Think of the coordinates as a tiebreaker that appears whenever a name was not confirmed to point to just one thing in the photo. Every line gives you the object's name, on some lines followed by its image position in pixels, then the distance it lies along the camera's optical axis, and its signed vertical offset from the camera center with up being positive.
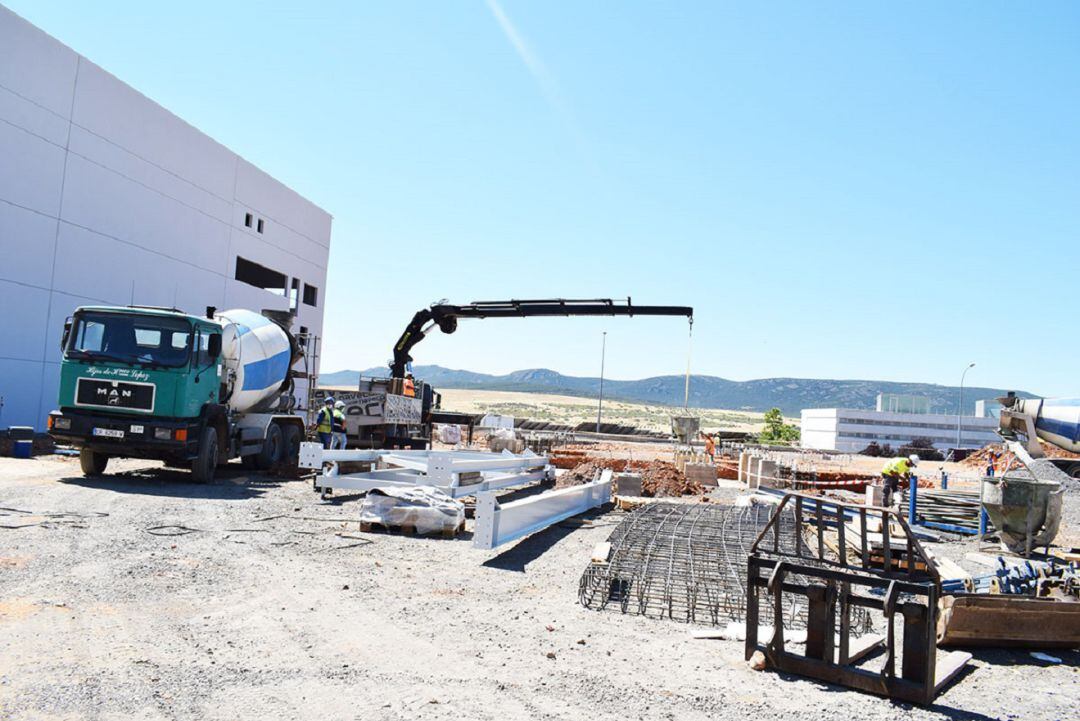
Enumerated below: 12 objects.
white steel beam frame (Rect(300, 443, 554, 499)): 11.32 -1.22
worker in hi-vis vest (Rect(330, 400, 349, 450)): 16.05 -0.84
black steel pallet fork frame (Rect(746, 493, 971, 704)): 4.77 -1.30
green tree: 68.00 -1.12
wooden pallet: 9.73 -1.75
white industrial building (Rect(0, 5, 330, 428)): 20.59 +5.14
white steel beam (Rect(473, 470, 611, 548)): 8.27 -1.42
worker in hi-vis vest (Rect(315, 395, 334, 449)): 15.75 -0.77
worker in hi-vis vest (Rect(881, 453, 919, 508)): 14.21 -0.87
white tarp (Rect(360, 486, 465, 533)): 9.66 -1.52
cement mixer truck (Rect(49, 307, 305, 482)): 12.63 -0.25
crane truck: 20.03 -0.03
